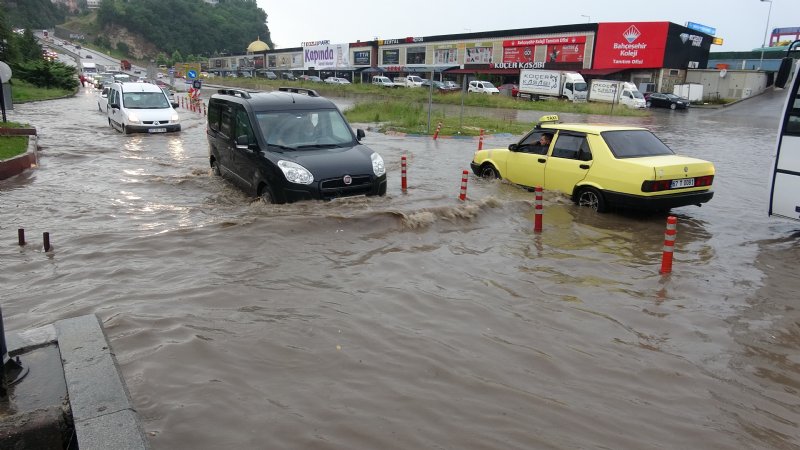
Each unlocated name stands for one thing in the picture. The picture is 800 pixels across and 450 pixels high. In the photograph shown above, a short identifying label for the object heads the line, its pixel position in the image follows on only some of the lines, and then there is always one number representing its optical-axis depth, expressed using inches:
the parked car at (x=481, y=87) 2081.7
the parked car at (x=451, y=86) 2246.3
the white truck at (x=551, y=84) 1834.4
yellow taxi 351.6
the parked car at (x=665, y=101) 1754.2
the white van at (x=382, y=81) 2587.4
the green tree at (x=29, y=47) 2146.7
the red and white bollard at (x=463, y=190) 415.6
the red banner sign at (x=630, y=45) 1985.7
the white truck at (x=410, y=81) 2464.1
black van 339.0
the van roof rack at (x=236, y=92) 409.2
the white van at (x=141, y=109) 776.9
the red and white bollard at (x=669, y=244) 267.6
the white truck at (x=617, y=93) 1699.1
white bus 326.6
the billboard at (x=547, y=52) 2201.0
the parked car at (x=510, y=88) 2055.9
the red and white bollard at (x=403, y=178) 459.8
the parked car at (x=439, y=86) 2206.0
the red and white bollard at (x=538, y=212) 336.8
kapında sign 3526.1
